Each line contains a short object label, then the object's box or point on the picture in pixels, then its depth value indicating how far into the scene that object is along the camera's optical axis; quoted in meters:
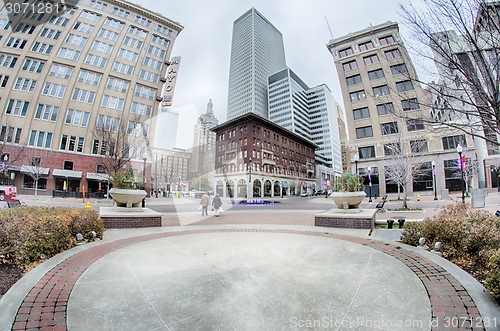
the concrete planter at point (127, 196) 9.59
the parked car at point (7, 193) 17.60
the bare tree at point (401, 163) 17.98
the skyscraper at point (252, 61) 146.50
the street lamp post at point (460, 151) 18.00
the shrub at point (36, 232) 4.15
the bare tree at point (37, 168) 28.14
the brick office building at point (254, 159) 55.16
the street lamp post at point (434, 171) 30.20
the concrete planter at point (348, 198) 9.94
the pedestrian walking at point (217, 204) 15.14
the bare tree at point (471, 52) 4.41
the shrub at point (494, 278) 2.61
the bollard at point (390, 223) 8.55
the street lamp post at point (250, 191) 51.12
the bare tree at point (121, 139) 20.88
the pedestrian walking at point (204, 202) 15.05
